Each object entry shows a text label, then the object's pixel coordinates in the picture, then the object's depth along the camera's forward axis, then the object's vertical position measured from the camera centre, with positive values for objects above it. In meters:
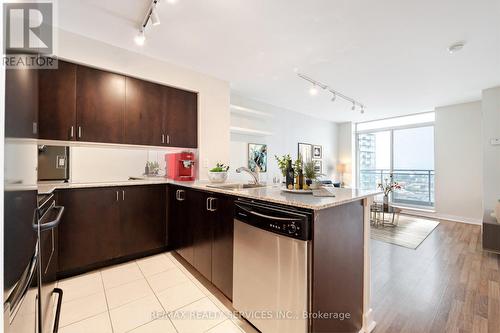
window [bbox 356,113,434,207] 5.52 +0.31
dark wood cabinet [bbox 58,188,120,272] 2.09 -0.64
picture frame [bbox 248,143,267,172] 4.65 +0.25
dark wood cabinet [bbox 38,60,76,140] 2.14 +0.68
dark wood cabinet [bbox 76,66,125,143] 2.35 +0.73
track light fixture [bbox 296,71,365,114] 3.48 +1.47
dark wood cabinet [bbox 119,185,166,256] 2.41 -0.62
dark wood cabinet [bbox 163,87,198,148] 2.96 +0.72
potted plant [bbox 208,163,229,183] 2.55 -0.10
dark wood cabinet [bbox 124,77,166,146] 2.66 +0.72
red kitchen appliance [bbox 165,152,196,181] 2.91 +0.01
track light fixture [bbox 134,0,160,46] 1.86 +1.43
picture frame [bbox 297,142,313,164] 5.80 +0.50
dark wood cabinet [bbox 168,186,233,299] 1.71 -0.63
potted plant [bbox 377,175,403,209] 4.15 -0.45
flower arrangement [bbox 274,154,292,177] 1.87 +0.04
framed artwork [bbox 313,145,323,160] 6.23 +0.45
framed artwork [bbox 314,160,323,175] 1.75 -0.01
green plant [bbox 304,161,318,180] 1.75 -0.03
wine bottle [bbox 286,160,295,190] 1.82 -0.07
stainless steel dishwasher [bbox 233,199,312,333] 1.15 -0.62
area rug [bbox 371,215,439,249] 3.30 -1.17
